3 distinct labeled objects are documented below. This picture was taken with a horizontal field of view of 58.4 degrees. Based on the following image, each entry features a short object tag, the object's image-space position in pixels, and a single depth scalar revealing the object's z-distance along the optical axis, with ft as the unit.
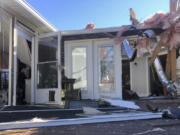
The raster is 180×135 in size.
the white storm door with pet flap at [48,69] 14.42
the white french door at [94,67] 15.61
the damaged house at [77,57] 13.82
